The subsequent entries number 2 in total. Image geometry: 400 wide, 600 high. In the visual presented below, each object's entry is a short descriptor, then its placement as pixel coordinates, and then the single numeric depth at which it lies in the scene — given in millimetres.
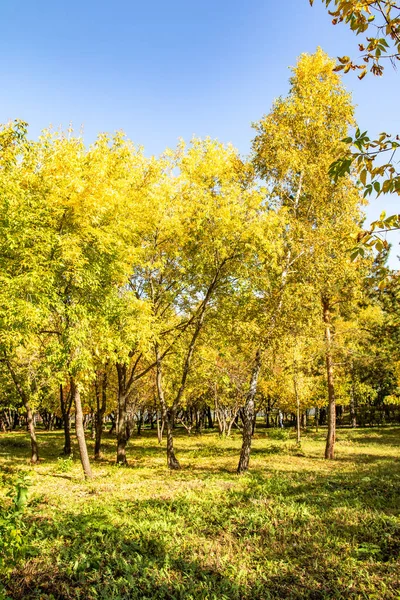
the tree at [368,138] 2725
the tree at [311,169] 14836
